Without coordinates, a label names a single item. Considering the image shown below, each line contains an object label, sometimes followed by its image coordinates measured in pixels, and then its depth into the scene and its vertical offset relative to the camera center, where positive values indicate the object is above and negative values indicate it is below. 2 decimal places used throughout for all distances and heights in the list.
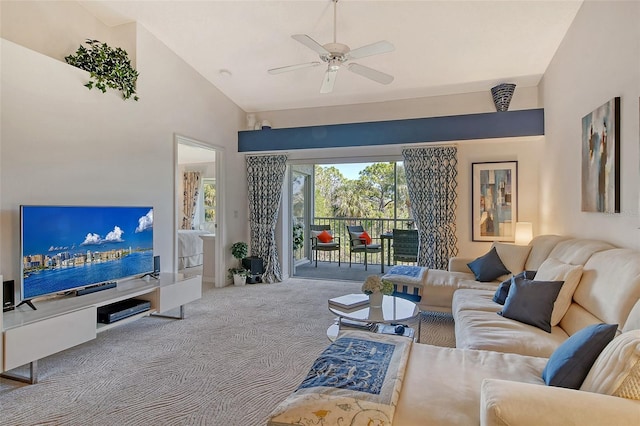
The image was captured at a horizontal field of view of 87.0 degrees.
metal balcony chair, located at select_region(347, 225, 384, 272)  6.39 -0.61
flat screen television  2.57 -0.27
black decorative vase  4.34 +1.54
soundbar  2.94 -0.67
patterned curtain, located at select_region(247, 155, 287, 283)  5.56 +0.14
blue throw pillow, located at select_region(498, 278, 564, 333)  2.27 -0.63
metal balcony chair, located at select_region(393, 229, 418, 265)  5.17 -0.50
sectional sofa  1.12 -0.71
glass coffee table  2.51 -0.79
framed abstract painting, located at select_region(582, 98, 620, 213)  2.45 +0.43
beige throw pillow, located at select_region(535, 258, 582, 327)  2.26 -0.51
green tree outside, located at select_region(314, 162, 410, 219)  7.54 +0.49
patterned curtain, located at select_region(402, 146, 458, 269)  4.78 +0.15
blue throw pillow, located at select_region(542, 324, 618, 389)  1.33 -0.59
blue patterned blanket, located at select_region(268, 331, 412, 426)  1.24 -0.72
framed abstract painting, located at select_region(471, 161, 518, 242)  4.67 +0.18
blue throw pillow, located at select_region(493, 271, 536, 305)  2.77 -0.64
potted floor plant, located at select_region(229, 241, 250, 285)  5.29 -0.88
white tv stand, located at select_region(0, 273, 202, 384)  2.19 -0.79
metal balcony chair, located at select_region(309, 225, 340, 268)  6.73 -0.60
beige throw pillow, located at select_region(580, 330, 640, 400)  1.14 -0.55
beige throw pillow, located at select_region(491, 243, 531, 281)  3.57 -0.47
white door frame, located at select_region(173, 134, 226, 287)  5.18 -0.06
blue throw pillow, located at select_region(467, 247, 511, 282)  3.55 -0.59
